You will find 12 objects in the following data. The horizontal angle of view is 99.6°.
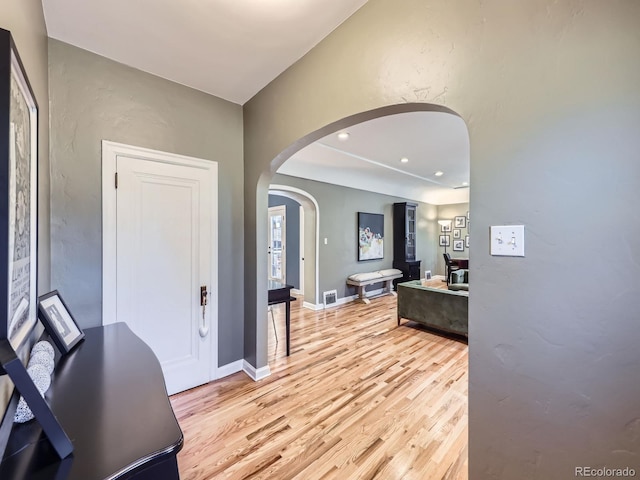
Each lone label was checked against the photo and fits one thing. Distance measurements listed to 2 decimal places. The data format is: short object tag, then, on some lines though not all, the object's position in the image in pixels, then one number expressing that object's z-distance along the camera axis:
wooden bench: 5.65
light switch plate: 1.04
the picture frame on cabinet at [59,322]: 1.26
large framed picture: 0.70
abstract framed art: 6.03
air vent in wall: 5.32
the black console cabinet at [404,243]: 6.71
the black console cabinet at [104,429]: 0.64
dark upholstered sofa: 3.46
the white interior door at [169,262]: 2.10
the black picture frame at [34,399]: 0.62
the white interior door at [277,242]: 6.84
